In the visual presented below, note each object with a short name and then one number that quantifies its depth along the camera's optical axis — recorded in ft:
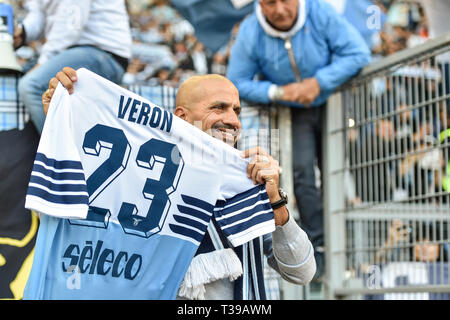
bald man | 10.05
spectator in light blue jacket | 16.35
